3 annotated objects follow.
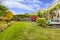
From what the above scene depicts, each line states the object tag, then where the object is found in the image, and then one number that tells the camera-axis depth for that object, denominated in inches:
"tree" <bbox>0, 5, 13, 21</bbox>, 287.6
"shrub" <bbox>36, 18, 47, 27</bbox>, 191.6
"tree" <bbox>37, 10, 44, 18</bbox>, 317.3
